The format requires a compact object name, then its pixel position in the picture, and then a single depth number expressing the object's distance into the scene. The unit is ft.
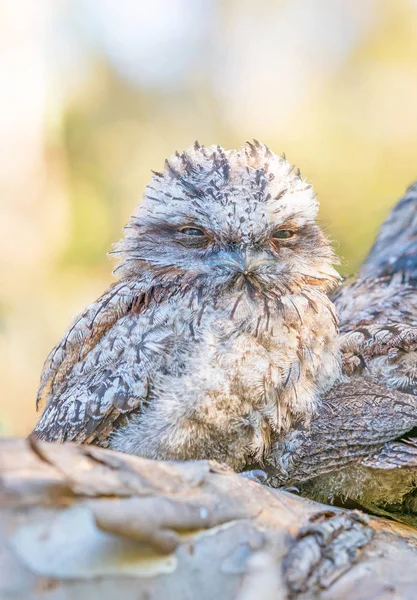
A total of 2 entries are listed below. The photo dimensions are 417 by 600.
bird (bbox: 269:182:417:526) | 16.05
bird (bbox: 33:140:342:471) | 16.61
